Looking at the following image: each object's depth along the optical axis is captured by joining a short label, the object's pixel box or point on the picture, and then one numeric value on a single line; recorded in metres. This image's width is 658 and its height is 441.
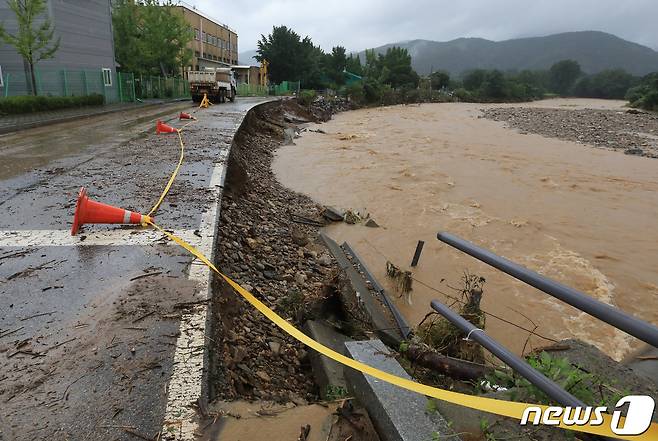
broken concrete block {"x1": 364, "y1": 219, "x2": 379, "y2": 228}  8.54
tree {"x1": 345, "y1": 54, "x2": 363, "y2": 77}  74.75
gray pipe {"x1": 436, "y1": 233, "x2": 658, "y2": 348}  1.27
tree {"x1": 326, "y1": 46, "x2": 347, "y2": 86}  66.88
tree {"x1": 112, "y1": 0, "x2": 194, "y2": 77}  29.53
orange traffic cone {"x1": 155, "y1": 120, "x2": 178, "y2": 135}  12.54
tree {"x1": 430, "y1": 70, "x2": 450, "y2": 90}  74.44
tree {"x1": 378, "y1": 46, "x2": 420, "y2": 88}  68.56
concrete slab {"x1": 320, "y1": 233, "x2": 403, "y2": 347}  4.19
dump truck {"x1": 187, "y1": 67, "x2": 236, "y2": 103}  26.67
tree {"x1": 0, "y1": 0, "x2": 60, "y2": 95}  17.61
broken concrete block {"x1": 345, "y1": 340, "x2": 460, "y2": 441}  1.93
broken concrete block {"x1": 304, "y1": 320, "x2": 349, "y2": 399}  2.80
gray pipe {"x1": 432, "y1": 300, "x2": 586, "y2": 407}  1.57
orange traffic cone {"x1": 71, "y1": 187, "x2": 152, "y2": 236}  4.40
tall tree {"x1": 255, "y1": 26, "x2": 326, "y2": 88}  58.78
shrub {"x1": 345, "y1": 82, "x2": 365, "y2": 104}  49.16
